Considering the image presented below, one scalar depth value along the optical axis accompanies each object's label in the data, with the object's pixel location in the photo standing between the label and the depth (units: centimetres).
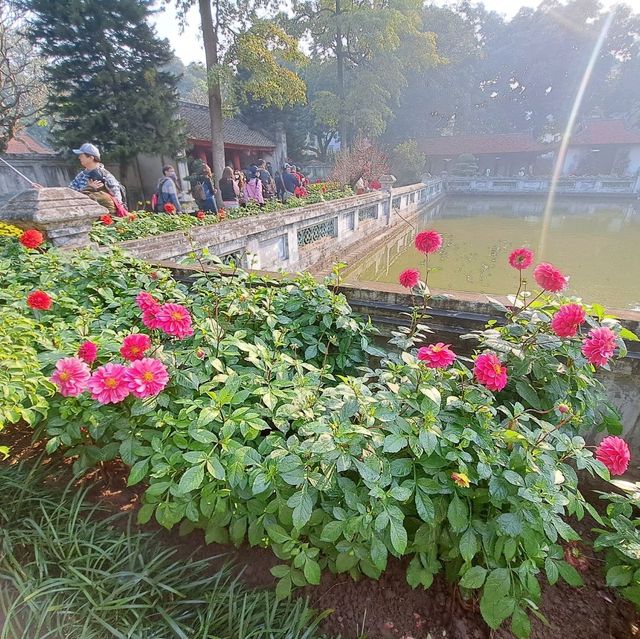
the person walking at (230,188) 727
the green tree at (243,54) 902
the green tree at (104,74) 959
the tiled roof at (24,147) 1903
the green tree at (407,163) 2319
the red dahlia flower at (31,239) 255
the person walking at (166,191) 594
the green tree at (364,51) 1577
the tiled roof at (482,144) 2716
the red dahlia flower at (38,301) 175
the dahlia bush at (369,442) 107
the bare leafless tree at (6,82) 1030
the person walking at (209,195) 680
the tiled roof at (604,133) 2519
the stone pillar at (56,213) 280
